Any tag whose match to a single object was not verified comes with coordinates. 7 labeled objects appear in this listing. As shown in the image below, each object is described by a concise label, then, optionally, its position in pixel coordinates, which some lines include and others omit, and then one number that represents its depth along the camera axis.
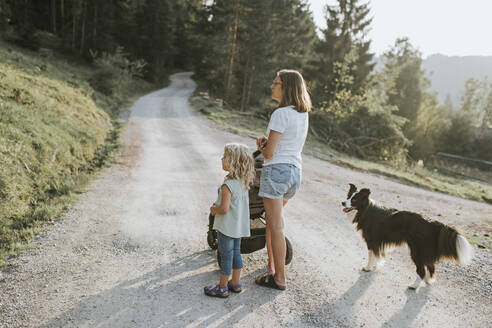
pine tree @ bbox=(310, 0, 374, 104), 25.88
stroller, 3.66
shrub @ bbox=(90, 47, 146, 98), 21.22
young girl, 3.13
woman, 3.05
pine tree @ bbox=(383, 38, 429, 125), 34.44
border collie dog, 3.38
